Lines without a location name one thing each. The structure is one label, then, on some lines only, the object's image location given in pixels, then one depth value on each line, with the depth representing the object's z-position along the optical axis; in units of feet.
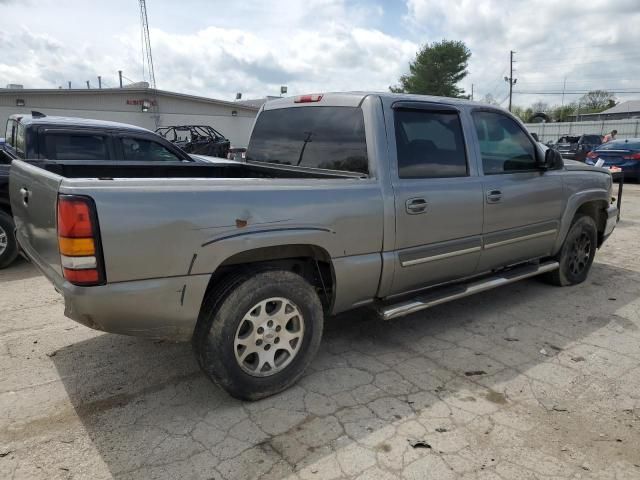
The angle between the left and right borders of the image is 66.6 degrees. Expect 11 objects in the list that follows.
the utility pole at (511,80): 179.76
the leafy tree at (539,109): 237.16
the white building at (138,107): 71.00
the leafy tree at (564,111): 245.08
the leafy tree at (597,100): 263.29
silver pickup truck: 8.03
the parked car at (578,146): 57.41
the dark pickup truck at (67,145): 19.01
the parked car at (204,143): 56.90
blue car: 48.37
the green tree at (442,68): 158.81
